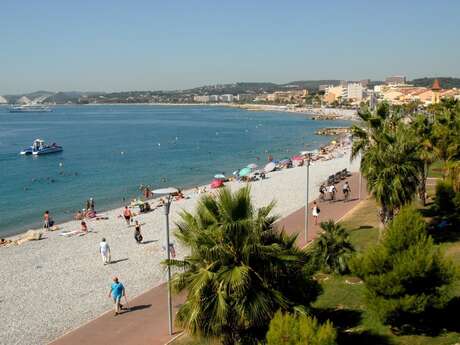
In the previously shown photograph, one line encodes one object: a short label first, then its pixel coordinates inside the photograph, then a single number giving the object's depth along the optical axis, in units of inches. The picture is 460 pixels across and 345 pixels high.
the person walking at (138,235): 883.4
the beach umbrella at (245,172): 1690.5
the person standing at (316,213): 885.8
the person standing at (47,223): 1148.6
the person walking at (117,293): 525.7
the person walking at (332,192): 1117.0
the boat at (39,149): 2753.4
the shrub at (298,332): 255.0
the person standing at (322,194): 1136.1
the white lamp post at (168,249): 456.1
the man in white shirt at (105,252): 753.4
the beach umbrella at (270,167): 1893.9
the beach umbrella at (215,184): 1555.4
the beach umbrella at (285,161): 2070.4
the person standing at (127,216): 1070.4
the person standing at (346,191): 1100.6
